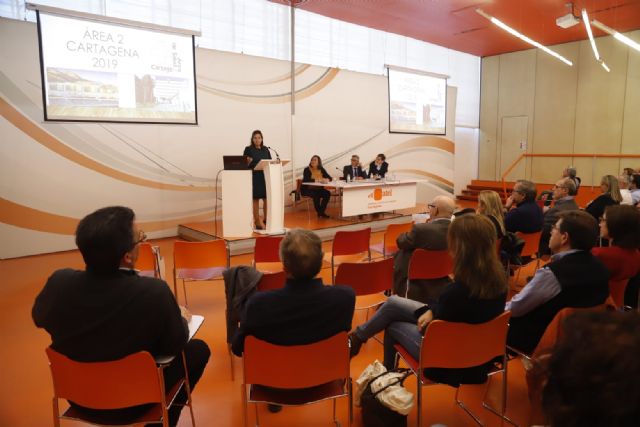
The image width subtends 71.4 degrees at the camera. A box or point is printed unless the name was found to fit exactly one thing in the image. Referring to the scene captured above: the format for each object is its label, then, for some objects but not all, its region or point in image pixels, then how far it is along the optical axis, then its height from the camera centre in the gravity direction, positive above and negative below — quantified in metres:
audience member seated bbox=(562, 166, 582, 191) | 7.40 -0.20
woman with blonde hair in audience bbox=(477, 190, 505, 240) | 3.98 -0.41
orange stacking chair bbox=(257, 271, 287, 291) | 2.68 -0.73
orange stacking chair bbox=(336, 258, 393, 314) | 3.00 -0.82
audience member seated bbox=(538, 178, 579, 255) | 4.72 -0.48
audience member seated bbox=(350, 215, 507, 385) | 2.05 -0.59
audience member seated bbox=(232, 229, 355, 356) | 1.90 -0.63
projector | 7.59 +2.41
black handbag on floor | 2.12 -1.20
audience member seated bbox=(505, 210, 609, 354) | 2.23 -0.62
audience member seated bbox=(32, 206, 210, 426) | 1.66 -0.54
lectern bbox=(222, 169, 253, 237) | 5.75 -0.56
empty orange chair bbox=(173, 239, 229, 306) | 3.79 -0.85
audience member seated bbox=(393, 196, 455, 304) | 3.33 -0.71
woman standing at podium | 6.49 -0.03
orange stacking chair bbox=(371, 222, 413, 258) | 4.54 -0.81
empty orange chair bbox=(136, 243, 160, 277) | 3.62 -0.83
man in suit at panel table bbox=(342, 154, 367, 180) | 8.60 -0.18
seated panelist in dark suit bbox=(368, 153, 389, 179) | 8.99 -0.14
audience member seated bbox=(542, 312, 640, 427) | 0.66 -0.32
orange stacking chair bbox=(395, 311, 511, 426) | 1.99 -0.84
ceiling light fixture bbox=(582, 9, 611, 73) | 6.79 +2.23
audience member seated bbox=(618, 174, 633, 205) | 5.91 -0.42
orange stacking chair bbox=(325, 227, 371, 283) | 4.23 -0.81
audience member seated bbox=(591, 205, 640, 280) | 2.65 -0.51
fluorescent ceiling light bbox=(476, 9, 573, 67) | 7.16 +2.25
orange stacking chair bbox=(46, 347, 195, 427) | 1.64 -0.84
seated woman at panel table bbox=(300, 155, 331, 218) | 8.23 -0.52
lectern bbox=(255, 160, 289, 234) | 5.91 -0.44
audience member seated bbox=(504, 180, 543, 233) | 4.41 -0.52
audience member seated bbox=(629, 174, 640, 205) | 6.11 -0.42
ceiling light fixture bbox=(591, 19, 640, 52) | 7.55 +2.20
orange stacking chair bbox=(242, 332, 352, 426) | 1.83 -0.87
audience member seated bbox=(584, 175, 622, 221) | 5.02 -0.42
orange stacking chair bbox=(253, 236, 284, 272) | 3.95 -0.83
